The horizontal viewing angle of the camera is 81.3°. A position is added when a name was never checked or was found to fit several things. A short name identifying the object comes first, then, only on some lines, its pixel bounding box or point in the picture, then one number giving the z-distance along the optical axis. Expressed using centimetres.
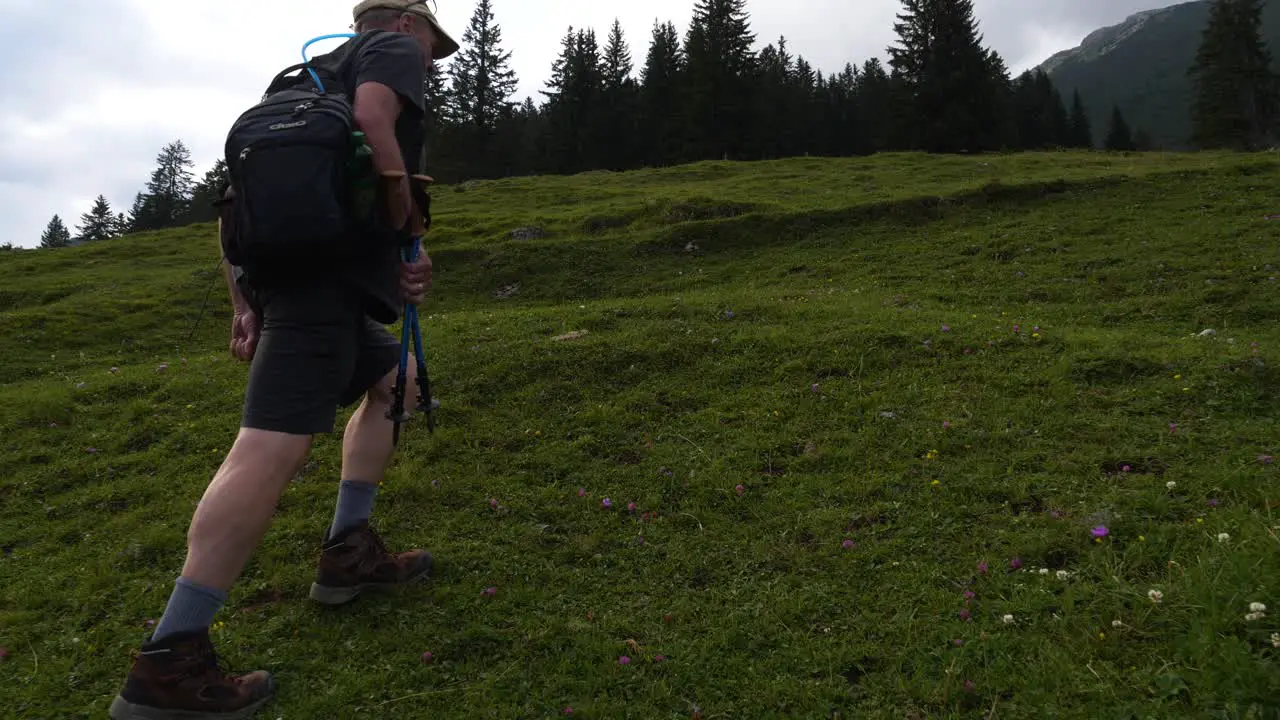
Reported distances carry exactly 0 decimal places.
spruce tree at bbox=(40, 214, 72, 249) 7625
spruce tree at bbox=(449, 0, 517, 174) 5269
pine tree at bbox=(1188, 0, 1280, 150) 4538
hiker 239
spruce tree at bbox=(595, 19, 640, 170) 5150
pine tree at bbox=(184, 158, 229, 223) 5888
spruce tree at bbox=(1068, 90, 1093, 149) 6112
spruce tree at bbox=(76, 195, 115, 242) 6988
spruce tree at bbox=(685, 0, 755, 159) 4634
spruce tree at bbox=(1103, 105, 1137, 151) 6147
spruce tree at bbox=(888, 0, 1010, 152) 4281
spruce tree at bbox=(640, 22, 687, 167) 4878
